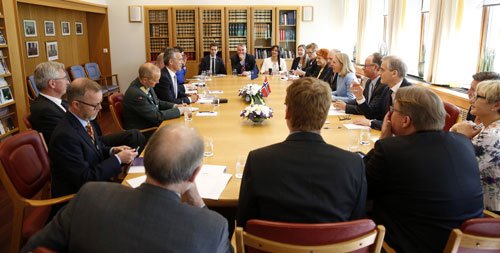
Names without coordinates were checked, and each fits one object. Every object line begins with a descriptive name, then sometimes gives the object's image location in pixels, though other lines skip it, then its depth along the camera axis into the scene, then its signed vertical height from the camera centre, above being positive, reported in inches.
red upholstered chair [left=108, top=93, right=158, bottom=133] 162.4 -24.4
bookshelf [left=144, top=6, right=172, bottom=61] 389.4 +23.0
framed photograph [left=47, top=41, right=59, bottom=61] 295.4 +0.8
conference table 92.8 -27.2
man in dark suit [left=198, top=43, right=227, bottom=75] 332.8 -10.2
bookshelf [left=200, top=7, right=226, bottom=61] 392.7 +25.1
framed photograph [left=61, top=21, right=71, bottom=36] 319.3 +20.0
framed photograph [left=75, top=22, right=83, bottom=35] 348.8 +22.2
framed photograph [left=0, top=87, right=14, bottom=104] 209.0 -24.1
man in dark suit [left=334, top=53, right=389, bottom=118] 158.9 -16.1
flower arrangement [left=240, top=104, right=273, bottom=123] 137.6 -21.9
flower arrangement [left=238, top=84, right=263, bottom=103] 181.5 -19.3
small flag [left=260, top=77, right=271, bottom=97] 181.2 -17.7
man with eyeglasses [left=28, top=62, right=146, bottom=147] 121.7 -18.1
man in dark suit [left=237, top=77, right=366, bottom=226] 62.3 -21.2
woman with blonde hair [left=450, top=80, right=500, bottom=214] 85.7 -20.8
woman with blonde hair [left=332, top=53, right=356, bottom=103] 206.8 -11.1
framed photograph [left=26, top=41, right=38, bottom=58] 268.5 +2.8
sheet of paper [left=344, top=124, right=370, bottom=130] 135.1 -26.4
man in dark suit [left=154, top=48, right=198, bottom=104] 198.0 -17.0
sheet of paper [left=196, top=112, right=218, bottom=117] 158.6 -25.8
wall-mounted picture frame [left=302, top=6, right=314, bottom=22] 402.6 +41.7
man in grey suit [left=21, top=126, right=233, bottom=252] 47.9 -21.1
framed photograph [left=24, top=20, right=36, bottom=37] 266.5 +17.0
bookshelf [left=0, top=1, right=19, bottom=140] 207.2 -22.8
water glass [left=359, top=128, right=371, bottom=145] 115.7 -25.6
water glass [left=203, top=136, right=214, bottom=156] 104.7 -25.8
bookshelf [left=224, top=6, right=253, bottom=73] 394.9 +25.5
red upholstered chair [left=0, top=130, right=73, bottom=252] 90.3 -31.3
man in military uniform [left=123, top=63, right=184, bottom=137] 156.9 -20.6
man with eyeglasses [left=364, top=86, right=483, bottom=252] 69.7 -23.3
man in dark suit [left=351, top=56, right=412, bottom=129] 151.0 -13.1
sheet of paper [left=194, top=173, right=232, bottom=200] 81.8 -29.8
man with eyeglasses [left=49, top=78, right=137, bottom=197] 93.9 -24.8
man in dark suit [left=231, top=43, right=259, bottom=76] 341.1 -7.8
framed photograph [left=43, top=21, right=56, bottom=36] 293.1 +18.8
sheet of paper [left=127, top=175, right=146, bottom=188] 87.0 -29.8
